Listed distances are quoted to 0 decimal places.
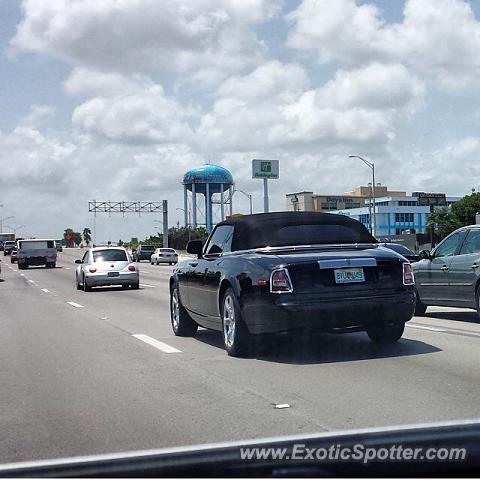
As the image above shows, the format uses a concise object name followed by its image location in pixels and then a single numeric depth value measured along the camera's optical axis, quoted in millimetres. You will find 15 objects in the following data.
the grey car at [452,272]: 12164
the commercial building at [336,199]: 148912
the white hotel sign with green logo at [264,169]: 93938
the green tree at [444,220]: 89000
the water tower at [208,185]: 98000
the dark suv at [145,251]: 70750
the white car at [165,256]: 60312
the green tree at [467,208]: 91250
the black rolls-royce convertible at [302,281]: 8094
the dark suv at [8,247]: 92250
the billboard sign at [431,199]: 83688
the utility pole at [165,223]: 96500
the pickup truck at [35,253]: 51094
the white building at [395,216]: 117688
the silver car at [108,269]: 25250
